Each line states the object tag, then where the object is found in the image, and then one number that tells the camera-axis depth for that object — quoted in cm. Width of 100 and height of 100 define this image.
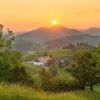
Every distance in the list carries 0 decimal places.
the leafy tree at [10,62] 3762
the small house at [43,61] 18841
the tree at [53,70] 13389
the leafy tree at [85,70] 3850
